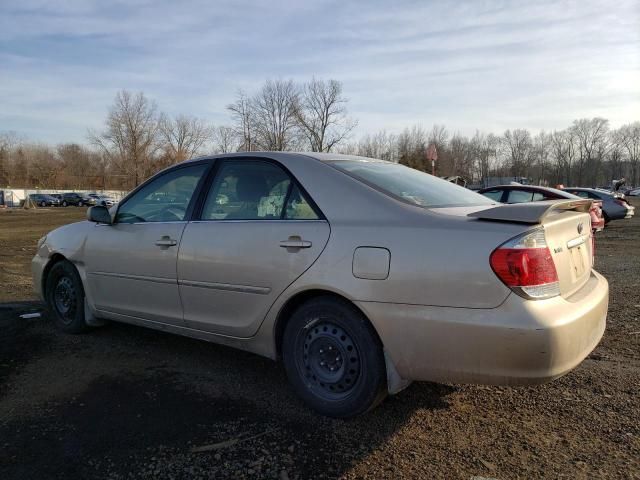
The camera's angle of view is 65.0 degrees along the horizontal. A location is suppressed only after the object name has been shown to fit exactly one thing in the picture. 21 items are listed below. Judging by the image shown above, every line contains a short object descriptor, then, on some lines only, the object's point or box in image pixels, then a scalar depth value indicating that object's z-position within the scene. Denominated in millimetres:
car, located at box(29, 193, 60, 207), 55906
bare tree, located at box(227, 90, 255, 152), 46656
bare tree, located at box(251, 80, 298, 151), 48000
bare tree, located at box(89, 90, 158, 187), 60125
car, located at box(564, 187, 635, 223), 17453
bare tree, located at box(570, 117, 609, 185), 104188
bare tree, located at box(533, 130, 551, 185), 101375
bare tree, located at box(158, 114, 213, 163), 61009
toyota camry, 2434
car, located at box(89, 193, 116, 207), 53119
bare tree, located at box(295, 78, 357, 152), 51156
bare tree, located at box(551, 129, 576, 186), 102250
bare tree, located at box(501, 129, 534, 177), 98938
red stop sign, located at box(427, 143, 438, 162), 17109
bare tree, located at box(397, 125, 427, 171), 57250
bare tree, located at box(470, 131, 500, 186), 94500
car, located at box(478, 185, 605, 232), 12281
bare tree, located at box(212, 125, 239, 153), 53678
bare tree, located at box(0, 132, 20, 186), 78000
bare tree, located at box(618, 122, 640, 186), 109188
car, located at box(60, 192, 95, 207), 57688
